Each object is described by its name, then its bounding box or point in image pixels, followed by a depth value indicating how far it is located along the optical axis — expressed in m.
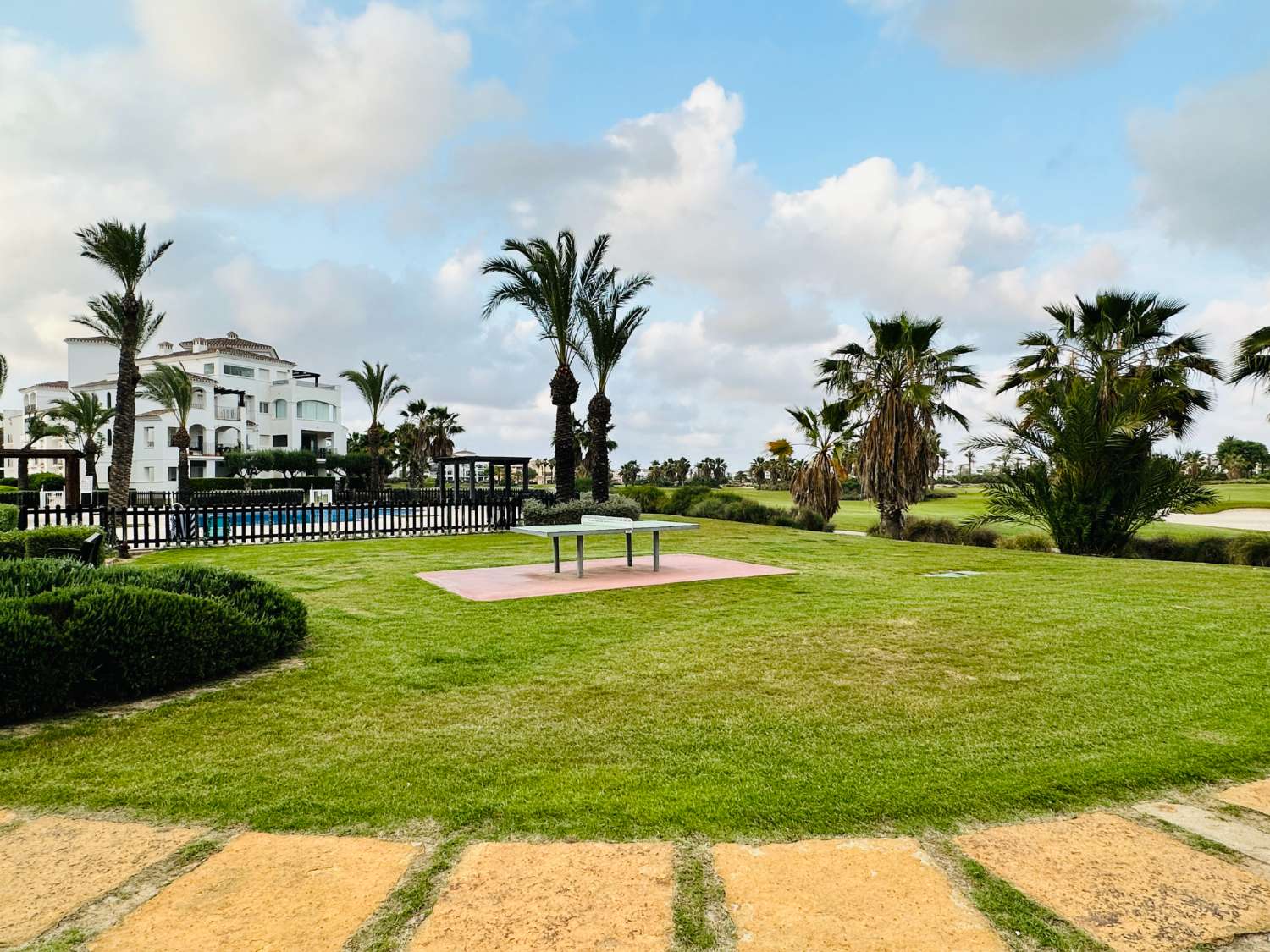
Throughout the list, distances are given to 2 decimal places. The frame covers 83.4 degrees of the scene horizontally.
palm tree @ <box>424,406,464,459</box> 61.06
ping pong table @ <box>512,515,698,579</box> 9.98
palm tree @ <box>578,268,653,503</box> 23.38
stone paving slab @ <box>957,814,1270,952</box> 2.17
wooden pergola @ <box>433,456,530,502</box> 26.05
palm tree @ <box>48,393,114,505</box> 42.94
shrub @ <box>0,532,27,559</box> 8.83
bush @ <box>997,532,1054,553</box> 16.83
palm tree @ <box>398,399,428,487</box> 60.06
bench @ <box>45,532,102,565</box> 7.10
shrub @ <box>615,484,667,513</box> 28.16
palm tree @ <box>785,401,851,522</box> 23.19
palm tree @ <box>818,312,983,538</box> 20.66
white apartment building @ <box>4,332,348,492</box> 49.28
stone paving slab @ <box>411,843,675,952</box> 2.13
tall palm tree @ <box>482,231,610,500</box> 22.30
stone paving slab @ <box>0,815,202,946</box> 2.33
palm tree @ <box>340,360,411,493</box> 42.16
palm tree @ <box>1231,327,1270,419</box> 15.26
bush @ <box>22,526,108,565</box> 9.34
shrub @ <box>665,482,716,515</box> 27.30
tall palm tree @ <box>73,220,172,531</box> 19.88
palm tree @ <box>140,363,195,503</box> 38.20
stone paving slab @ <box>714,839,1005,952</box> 2.12
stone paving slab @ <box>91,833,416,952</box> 2.16
